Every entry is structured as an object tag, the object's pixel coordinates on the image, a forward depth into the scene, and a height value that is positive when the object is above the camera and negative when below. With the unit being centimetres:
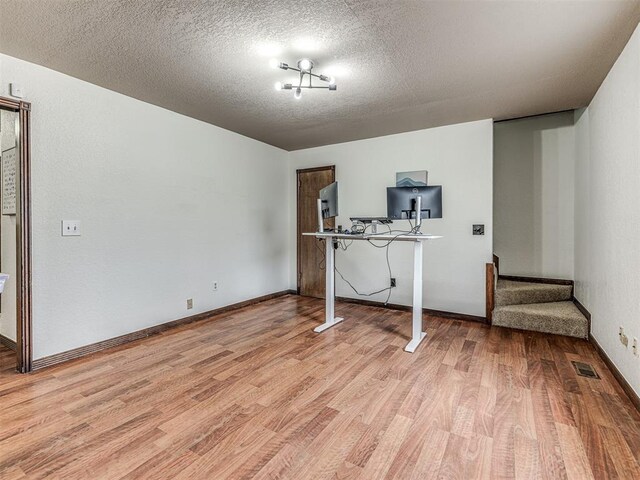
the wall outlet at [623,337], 212 -70
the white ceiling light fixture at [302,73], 233 +126
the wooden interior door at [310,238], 493 -3
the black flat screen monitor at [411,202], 308 +34
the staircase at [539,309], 320 -81
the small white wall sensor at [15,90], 232 +107
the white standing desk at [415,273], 294 -38
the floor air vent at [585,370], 236 -104
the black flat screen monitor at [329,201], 342 +38
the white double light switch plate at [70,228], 262 +7
